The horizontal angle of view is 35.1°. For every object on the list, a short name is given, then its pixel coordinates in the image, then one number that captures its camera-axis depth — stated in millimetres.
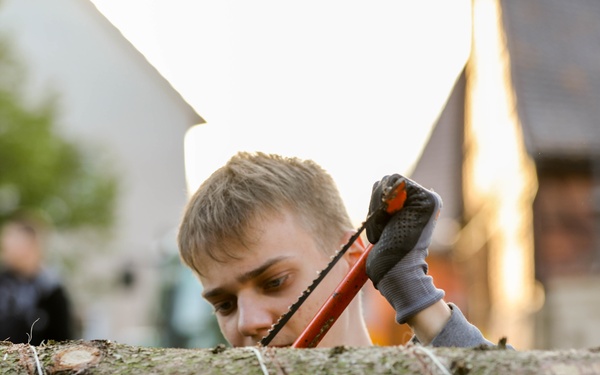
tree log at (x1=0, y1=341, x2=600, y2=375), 1667
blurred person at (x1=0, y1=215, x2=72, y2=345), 6773
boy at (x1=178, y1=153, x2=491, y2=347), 2613
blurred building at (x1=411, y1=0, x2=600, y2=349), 15508
